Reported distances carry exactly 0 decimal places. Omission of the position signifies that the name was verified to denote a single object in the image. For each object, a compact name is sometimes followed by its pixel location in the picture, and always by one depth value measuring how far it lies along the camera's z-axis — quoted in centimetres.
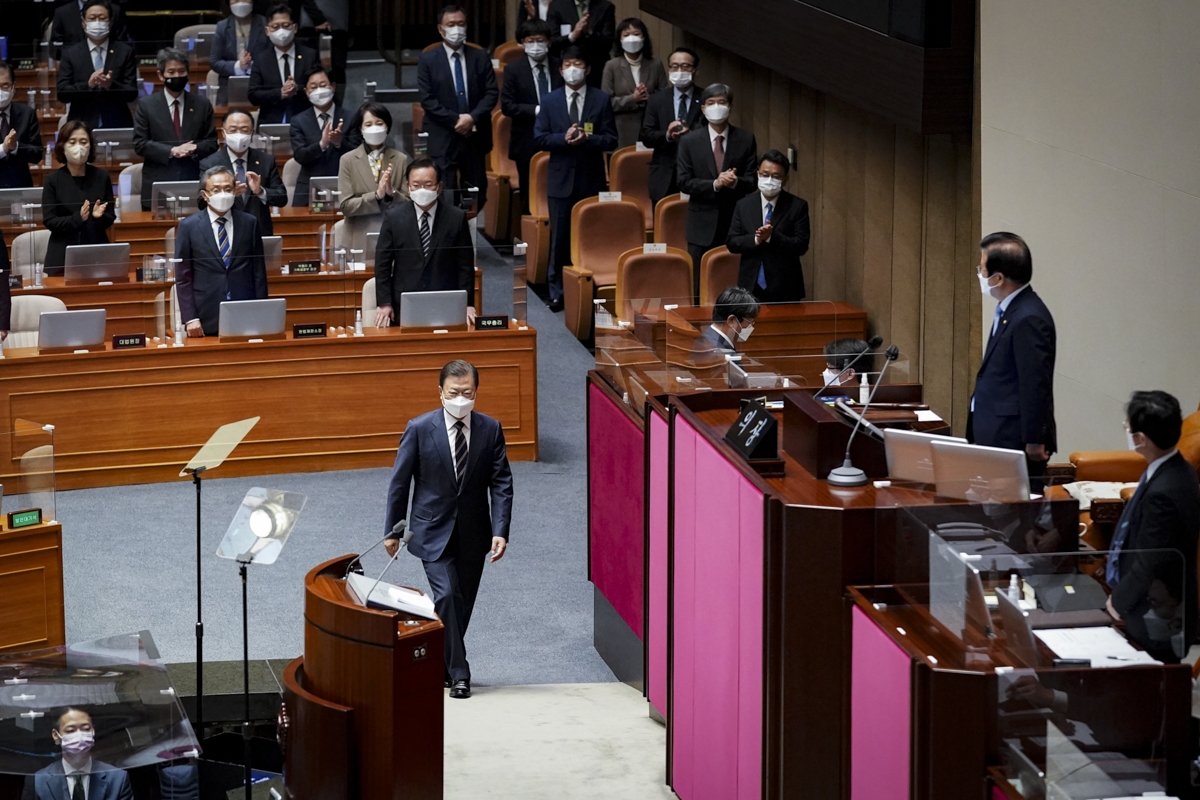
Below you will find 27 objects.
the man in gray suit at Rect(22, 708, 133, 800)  1020
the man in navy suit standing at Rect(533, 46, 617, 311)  2355
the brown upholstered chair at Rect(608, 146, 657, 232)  2475
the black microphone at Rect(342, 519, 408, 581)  1156
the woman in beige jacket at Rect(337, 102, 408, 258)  2100
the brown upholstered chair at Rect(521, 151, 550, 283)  2462
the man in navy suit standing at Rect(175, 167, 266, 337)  1886
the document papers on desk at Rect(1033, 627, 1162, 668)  794
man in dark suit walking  1369
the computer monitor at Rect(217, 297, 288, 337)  1881
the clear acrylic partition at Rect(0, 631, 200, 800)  1023
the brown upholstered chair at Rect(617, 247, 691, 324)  2044
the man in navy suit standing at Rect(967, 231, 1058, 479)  1150
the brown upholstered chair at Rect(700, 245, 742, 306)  2025
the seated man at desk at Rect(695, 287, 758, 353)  1398
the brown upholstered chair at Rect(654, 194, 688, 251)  2259
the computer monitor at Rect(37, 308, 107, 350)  1819
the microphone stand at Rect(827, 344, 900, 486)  975
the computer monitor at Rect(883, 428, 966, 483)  953
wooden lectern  1051
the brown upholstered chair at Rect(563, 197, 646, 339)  2266
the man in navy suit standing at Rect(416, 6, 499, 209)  2484
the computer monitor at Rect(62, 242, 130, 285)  1919
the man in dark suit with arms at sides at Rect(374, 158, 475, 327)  1908
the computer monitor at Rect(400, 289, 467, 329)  1927
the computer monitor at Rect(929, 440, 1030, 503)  898
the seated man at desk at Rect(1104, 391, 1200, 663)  942
